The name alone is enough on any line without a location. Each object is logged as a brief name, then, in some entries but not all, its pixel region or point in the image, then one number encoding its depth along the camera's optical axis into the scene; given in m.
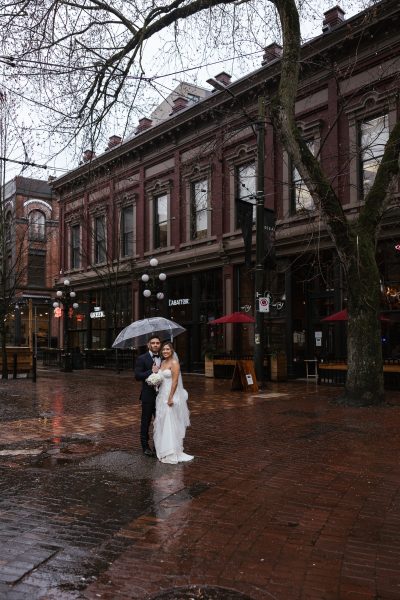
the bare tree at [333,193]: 11.79
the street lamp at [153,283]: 22.22
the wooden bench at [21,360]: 22.62
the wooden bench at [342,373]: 15.81
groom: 7.52
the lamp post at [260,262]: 16.52
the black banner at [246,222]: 17.38
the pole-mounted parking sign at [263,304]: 16.12
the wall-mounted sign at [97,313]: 31.45
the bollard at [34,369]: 20.27
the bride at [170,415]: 7.02
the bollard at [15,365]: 21.81
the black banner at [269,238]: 16.97
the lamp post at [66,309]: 26.98
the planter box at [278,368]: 19.33
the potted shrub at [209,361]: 21.84
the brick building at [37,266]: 46.53
